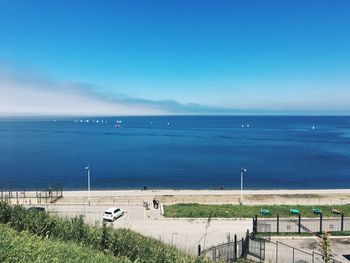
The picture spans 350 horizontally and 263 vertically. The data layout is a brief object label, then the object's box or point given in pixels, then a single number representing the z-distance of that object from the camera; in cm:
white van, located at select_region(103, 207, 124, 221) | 3809
